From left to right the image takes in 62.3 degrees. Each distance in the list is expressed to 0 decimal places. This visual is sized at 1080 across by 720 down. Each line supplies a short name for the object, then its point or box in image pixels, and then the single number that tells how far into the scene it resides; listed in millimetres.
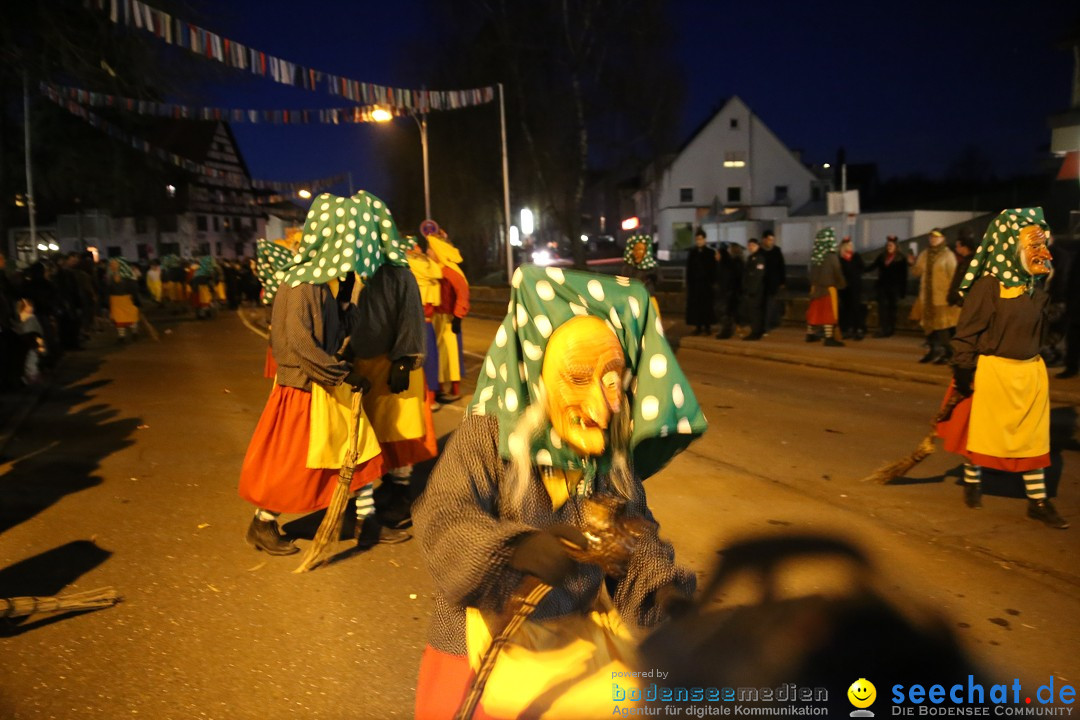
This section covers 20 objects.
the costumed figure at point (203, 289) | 26812
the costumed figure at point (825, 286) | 15148
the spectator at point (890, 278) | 15516
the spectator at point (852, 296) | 15719
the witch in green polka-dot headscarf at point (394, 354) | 5504
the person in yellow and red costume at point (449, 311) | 9547
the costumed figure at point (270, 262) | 7512
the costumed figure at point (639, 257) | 13828
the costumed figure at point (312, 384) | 5012
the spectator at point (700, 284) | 16938
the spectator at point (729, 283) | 16828
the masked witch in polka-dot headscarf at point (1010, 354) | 5590
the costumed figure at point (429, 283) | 8969
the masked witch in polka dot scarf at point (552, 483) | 2059
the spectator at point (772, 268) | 16109
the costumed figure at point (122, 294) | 18953
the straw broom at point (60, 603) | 4298
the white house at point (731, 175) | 62250
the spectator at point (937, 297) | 12359
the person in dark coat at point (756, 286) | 16038
